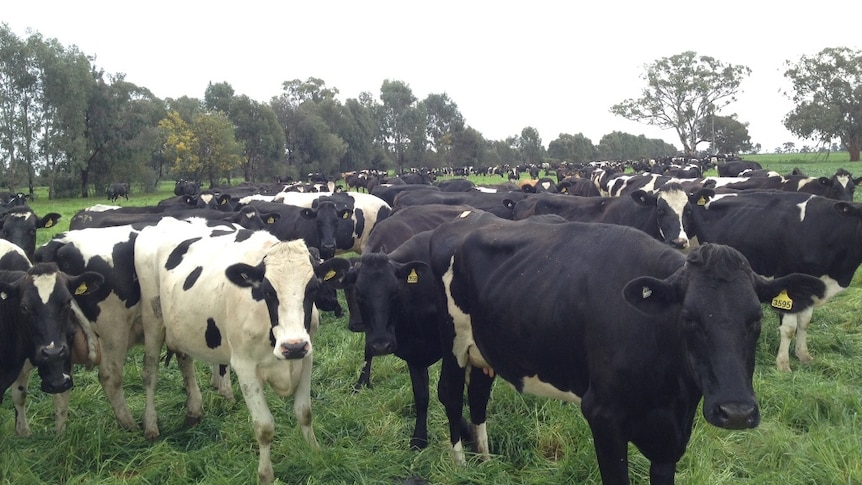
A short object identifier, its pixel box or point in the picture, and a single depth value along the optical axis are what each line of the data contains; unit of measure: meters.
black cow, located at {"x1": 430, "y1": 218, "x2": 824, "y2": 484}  2.79
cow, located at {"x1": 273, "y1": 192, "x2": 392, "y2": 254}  13.16
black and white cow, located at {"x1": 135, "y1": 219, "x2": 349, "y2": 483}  4.52
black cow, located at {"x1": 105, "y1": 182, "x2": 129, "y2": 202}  39.41
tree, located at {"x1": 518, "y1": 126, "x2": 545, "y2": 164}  120.96
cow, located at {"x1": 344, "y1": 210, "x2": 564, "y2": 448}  5.29
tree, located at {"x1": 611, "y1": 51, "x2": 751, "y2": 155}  78.94
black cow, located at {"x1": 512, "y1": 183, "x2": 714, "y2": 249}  9.95
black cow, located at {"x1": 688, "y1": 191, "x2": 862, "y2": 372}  7.32
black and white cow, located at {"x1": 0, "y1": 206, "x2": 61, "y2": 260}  9.66
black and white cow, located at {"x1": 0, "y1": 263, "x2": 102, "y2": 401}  4.91
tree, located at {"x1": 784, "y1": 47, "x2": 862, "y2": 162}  58.97
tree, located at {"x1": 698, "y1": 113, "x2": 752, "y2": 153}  110.67
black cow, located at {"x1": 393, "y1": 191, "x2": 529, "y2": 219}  15.34
